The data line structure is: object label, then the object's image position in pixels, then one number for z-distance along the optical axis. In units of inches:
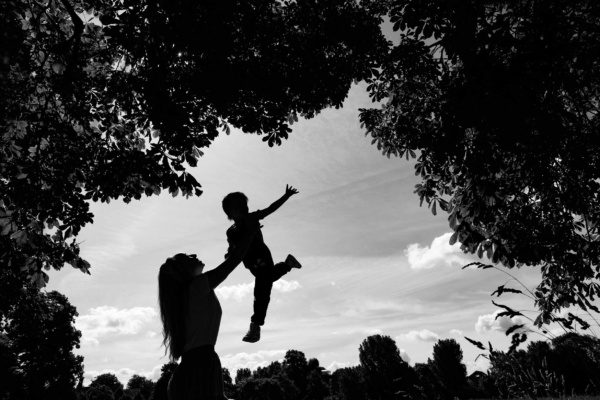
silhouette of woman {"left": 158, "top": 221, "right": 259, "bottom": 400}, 120.5
